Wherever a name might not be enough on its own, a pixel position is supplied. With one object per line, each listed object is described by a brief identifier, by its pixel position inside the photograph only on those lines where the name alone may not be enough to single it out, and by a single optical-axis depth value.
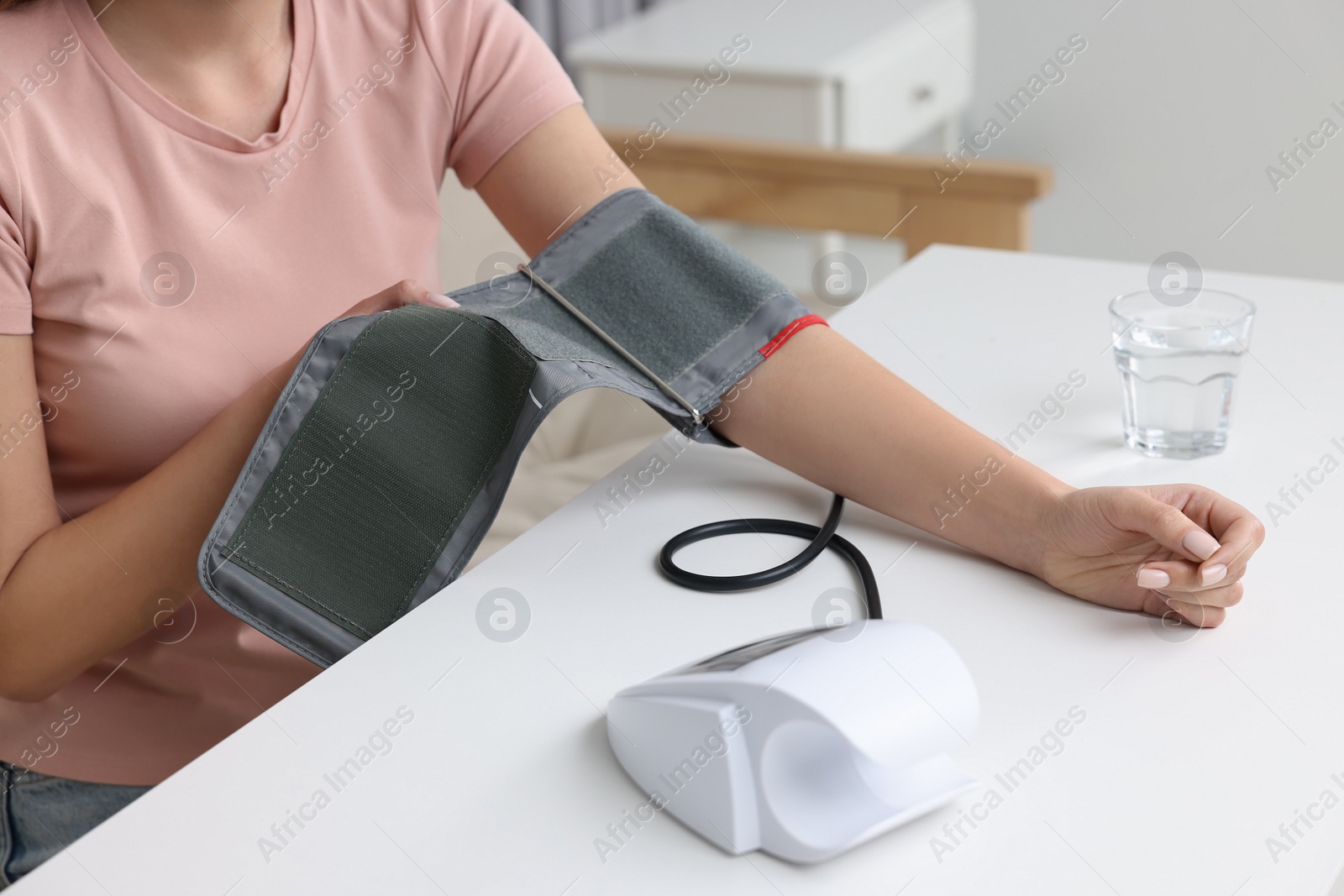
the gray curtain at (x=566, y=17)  1.98
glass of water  0.73
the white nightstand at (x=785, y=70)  1.89
